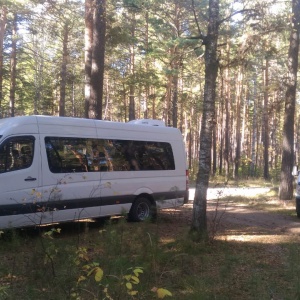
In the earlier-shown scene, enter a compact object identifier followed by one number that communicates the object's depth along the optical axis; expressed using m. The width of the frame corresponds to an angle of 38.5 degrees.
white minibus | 8.95
